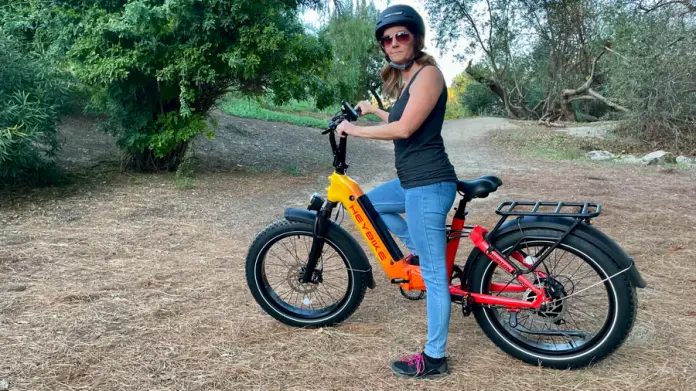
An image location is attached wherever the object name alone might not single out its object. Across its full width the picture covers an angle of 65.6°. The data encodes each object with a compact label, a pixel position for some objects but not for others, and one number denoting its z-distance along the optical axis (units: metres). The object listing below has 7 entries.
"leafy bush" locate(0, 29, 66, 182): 5.79
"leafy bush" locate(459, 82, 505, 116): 27.64
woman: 2.55
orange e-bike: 2.62
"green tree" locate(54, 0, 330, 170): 6.80
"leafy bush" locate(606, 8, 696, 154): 12.11
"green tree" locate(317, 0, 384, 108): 8.62
